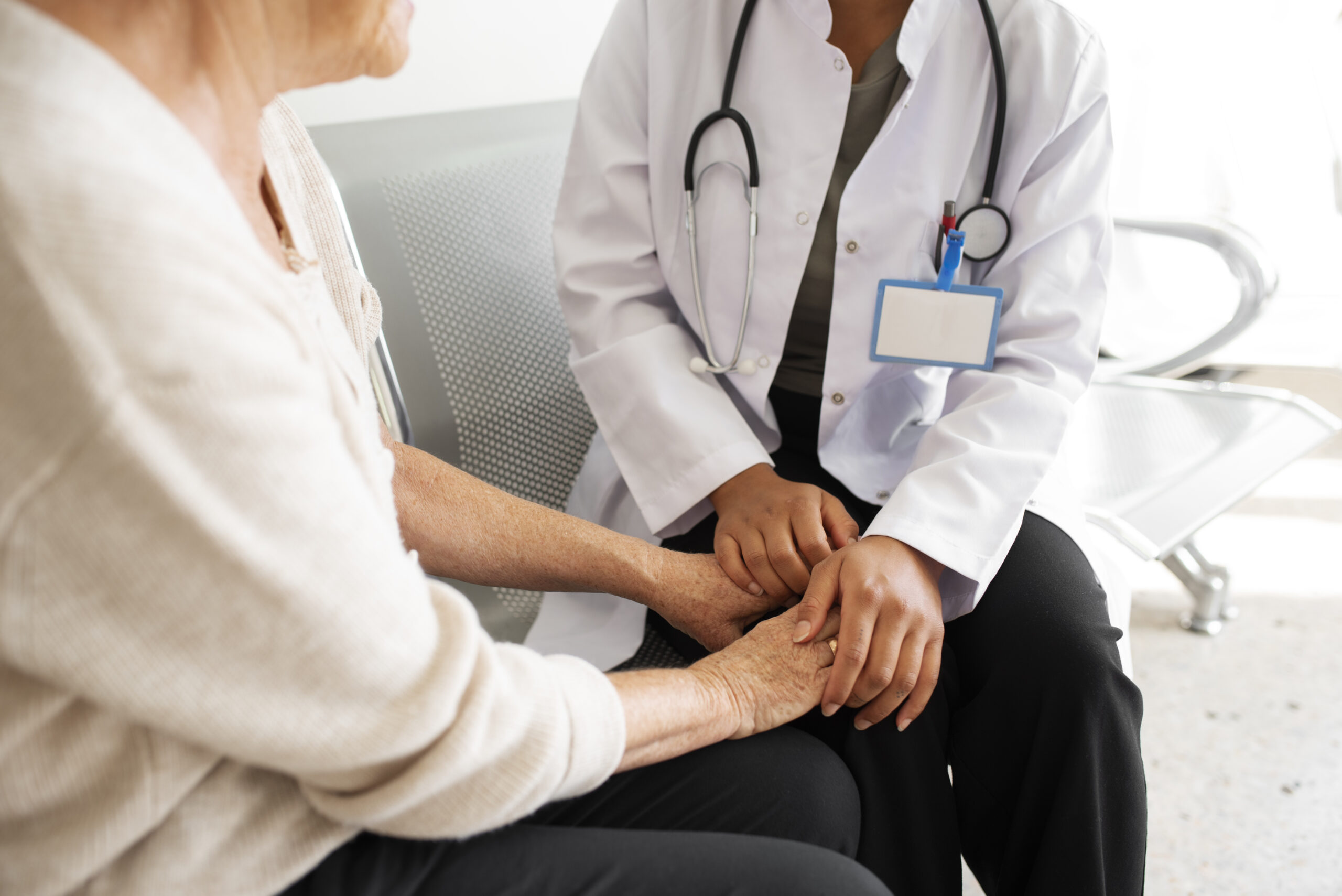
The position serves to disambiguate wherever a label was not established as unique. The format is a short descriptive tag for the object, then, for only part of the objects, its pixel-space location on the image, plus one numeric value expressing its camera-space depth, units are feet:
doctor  3.00
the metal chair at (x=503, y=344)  3.91
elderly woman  1.47
